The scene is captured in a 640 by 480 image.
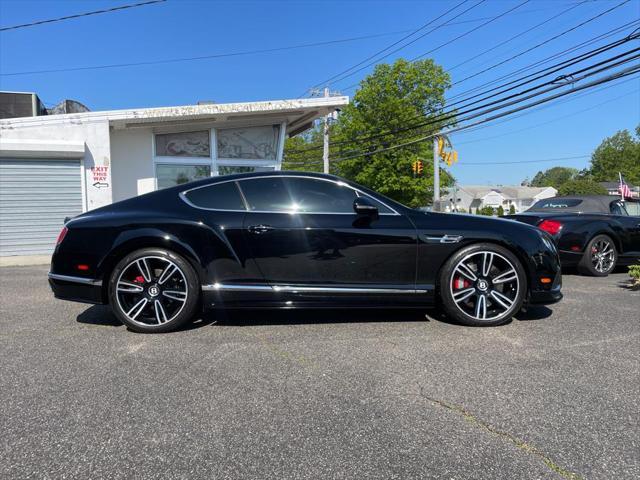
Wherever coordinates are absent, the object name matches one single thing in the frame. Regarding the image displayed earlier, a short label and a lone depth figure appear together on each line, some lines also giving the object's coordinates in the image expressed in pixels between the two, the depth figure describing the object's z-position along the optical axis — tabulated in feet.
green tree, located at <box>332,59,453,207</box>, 114.62
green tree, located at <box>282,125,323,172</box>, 151.77
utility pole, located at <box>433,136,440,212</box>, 80.23
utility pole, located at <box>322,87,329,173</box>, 74.99
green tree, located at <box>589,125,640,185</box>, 248.32
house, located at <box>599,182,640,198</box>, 212.04
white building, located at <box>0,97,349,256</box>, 34.83
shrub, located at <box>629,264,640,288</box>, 20.06
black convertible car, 23.85
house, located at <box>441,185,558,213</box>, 304.91
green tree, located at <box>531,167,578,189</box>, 438.81
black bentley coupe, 12.88
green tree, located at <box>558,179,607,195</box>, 180.75
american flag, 65.13
